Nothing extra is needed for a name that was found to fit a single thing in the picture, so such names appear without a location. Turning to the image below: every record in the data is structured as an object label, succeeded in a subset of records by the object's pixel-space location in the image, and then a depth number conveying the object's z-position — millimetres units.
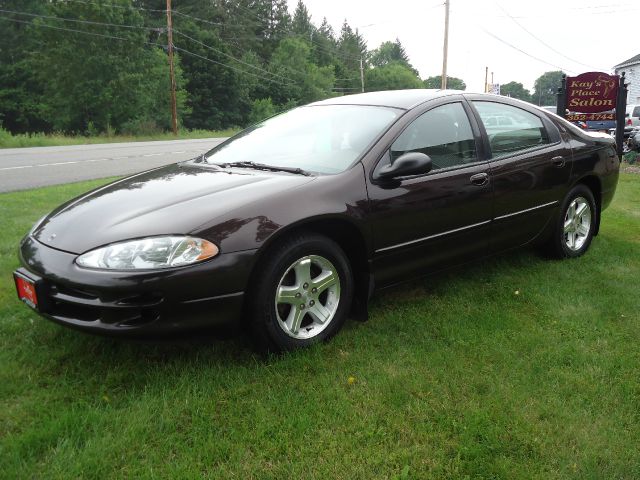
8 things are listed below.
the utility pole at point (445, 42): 38594
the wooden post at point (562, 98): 11211
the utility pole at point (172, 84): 33203
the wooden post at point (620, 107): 10805
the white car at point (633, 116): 19530
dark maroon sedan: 2463
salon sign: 10953
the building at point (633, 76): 44469
